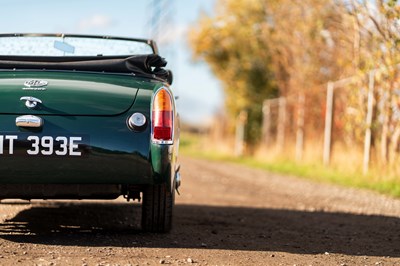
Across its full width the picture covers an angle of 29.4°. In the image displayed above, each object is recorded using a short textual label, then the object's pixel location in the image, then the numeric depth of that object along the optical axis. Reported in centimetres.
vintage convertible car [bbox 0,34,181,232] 530
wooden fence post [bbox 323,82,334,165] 1861
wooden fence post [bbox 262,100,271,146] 2736
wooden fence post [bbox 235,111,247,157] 3120
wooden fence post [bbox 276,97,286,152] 2442
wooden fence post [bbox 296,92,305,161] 2168
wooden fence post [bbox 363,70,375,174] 1508
